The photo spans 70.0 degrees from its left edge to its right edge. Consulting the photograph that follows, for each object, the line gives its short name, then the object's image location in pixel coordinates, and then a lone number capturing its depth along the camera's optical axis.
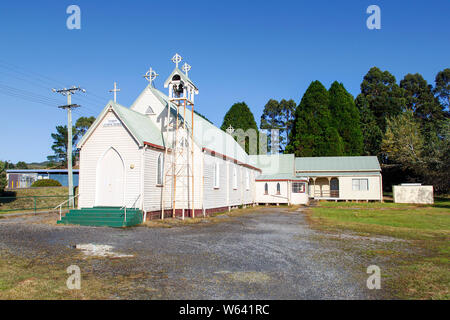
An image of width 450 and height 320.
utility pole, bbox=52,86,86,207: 28.66
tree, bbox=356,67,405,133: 60.09
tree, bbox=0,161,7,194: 28.95
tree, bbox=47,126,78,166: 85.50
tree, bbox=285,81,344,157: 50.72
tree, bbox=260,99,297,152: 72.62
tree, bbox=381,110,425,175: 43.46
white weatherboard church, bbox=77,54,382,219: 17.39
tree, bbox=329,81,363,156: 53.47
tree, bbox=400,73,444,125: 65.69
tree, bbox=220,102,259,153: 58.66
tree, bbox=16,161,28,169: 108.88
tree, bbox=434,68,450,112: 70.31
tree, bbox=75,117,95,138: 89.25
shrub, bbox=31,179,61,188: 42.84
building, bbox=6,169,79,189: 55.11
